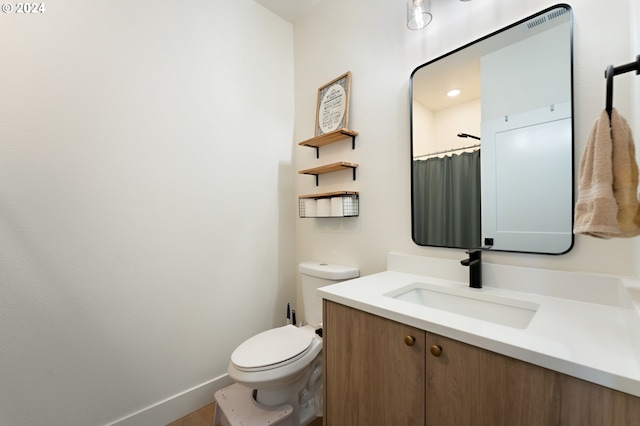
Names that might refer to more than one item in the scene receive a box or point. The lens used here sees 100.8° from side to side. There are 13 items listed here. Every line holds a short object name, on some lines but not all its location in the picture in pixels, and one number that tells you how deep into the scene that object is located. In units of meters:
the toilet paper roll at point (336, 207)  1.61
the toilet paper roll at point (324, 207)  1.70
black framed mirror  0.99
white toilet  1.25
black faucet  1.10
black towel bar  0.55
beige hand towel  0.55
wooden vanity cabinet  0.58
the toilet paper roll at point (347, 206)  1.61
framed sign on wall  1.71
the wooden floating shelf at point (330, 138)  1.64
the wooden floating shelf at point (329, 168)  1.64
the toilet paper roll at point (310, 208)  1.81
